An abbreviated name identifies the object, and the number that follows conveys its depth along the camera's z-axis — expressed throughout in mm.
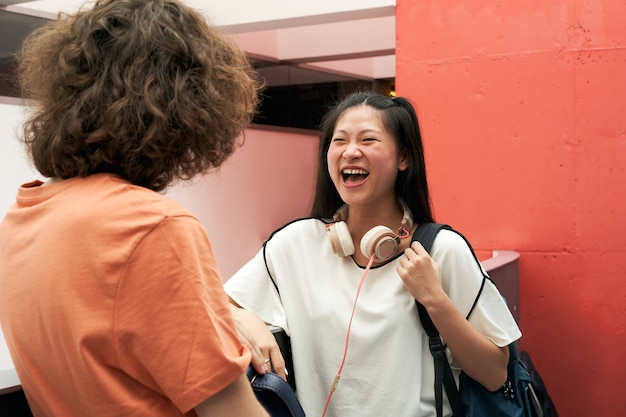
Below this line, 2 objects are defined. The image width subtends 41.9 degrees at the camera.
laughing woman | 2195
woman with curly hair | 1173
